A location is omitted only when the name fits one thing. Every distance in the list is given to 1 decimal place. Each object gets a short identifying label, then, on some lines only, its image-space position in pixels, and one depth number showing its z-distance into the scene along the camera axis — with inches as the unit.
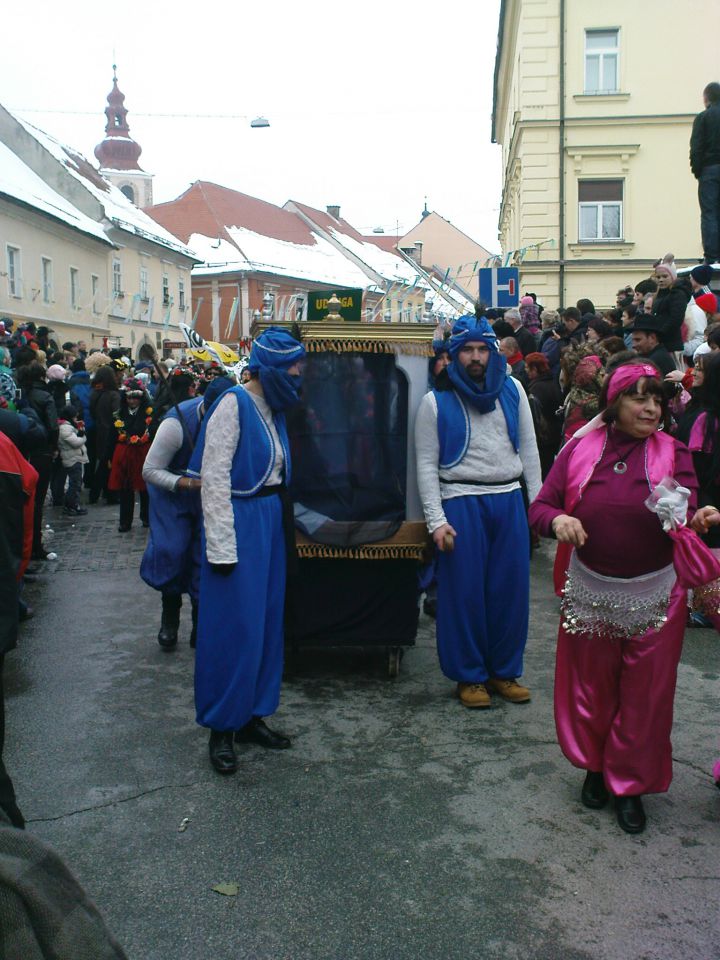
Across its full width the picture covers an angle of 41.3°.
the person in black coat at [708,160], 426.6
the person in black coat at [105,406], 497.0
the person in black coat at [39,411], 354.3
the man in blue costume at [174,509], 231.8
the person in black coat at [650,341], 320.8
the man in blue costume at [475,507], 195.2
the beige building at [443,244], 3002.0
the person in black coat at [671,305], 338.6
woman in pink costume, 143.7
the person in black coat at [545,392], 362.6
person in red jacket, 129.6
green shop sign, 247.3
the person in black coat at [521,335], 448.6
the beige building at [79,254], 1251.8
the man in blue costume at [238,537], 162.4
